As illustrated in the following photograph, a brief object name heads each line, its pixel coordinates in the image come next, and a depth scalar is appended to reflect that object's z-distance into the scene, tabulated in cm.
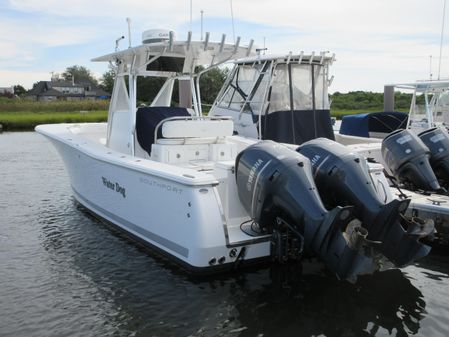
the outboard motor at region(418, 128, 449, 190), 705
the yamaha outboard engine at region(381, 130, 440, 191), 679
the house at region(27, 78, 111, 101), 8534
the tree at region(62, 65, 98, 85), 11588
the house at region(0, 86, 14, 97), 9274
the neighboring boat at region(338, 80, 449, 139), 1145
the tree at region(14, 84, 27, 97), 10162
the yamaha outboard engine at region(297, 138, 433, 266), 454
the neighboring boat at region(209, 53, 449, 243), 823
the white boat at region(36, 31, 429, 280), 442
